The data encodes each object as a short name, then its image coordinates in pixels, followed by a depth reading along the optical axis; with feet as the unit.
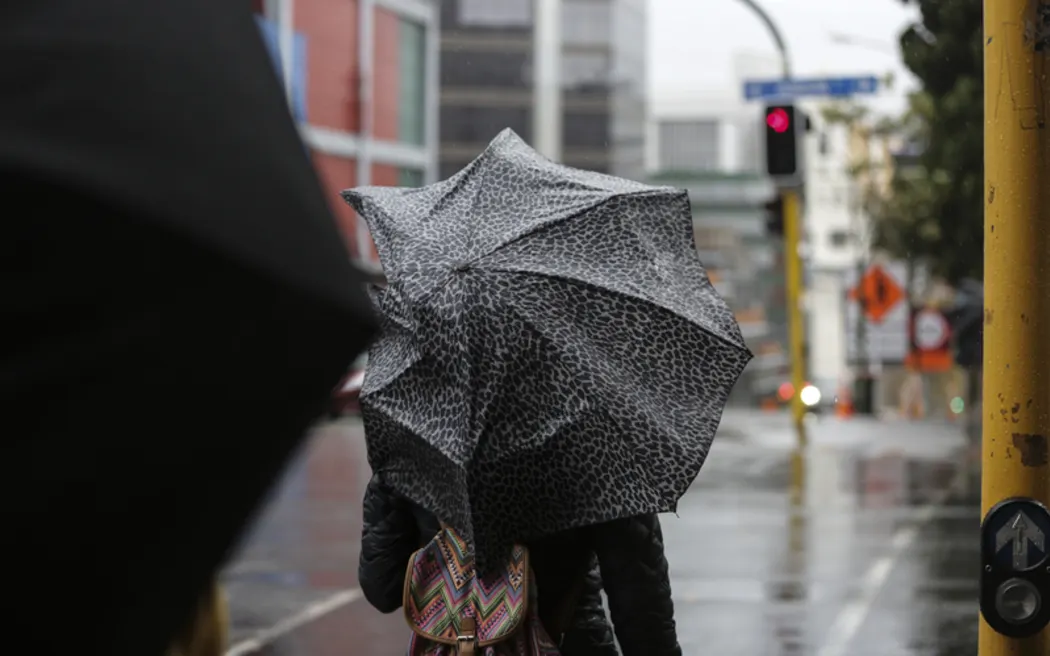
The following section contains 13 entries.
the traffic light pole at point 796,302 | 80.69
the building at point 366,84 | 151.64
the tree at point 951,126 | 59.41
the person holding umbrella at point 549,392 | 11.36
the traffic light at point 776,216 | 81.92
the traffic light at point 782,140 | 73.97
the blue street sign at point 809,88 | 69.15
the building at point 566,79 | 320.29
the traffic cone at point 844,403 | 177.14
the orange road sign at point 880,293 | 95.45
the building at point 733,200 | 357.00
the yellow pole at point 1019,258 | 15.61
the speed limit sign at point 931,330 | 107.45
